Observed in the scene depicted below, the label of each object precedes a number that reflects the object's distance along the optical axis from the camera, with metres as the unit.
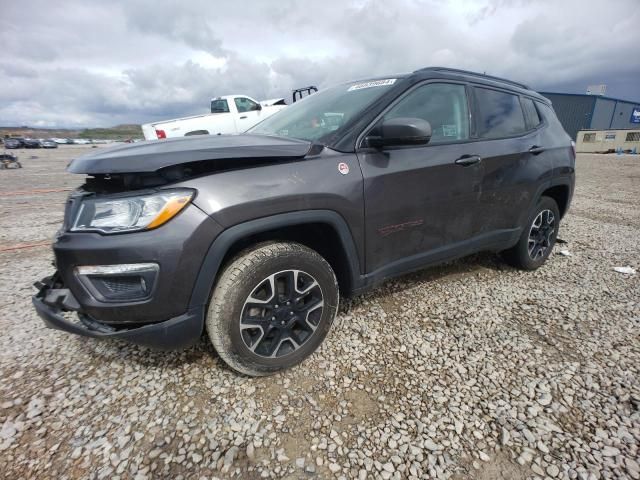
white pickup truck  8.95
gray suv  1.51
